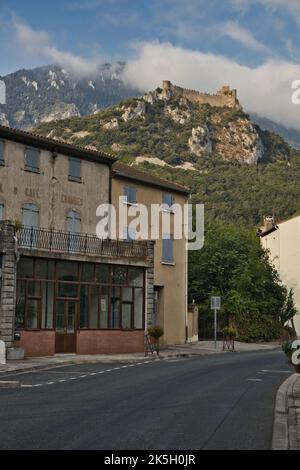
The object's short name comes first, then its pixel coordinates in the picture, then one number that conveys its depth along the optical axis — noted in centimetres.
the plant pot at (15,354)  2548
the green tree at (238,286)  4441
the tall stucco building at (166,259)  3662
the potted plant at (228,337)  3591
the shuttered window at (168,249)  3816
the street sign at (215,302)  3512
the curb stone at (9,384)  1671
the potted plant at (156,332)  2994
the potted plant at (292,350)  1609
